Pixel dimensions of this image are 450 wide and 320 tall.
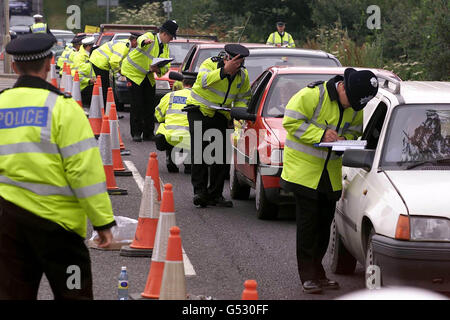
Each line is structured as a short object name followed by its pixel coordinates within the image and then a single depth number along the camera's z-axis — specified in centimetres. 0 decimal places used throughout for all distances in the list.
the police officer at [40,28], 2822
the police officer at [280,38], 2975
